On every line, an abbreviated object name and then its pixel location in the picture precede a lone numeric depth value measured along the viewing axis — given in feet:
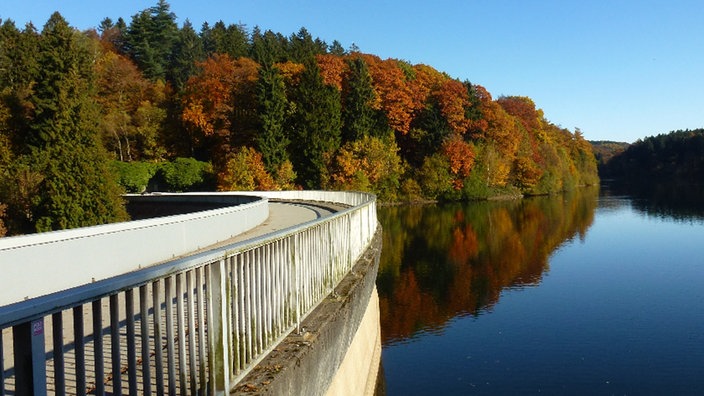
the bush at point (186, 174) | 170.71
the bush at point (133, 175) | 160.86
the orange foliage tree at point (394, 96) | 238.68
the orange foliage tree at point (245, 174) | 171.63
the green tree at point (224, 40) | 274.98
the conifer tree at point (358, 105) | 223.92
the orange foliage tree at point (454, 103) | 240.94
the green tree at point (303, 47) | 262.88
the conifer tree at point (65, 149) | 106.42
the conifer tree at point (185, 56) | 260.83
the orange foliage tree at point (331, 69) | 231.30
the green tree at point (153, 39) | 265.75
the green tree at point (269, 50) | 249.71
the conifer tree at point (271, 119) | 188.14
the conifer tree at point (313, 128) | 204.03
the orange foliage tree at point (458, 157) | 237.04
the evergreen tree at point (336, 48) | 356.30
